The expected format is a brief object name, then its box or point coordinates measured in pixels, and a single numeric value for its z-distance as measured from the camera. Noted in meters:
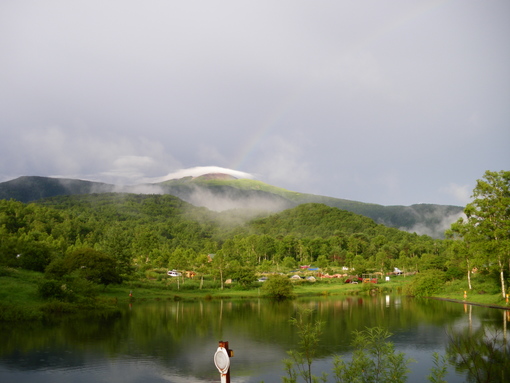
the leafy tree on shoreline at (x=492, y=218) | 38.08
